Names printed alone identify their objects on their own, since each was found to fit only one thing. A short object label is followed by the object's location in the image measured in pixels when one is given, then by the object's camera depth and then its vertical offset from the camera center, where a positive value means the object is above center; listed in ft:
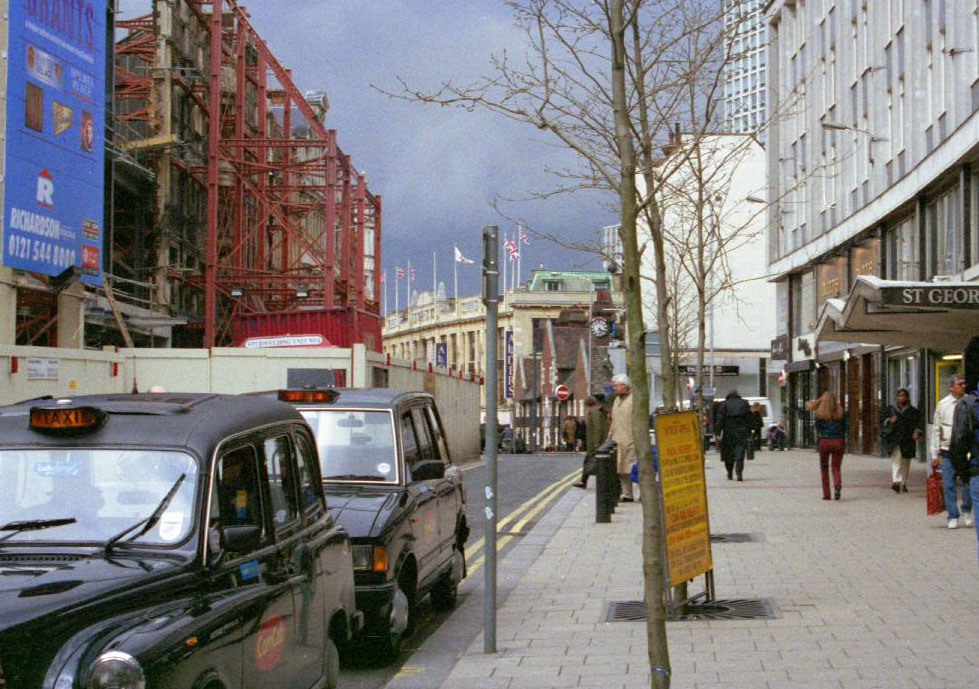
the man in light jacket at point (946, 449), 51.93 -2.63
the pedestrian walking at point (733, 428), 85.30 -3.14
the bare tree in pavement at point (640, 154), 19.90 +4.42
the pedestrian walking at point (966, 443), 33.99 -1.66
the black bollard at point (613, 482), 58.75 -4.50
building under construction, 144.87 +22.92
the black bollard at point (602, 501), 58.70 -5.25
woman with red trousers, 65.26 -2.50
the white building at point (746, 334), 246.47 +9.59
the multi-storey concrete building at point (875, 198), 83.66 +15.80
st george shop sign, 61.11 +3.90
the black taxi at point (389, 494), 28.04 -2.58
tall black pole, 28.37 -0.95
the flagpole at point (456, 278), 442.50 +34.32
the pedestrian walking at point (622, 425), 65.21 -2.11
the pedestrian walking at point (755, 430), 122.57 -4.68
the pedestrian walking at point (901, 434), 67.82 -2.70
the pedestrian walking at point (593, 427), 68.85 -2.33
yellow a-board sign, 31.07 -2.70
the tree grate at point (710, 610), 32.14 -5.62
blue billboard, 98.37 +18.98
